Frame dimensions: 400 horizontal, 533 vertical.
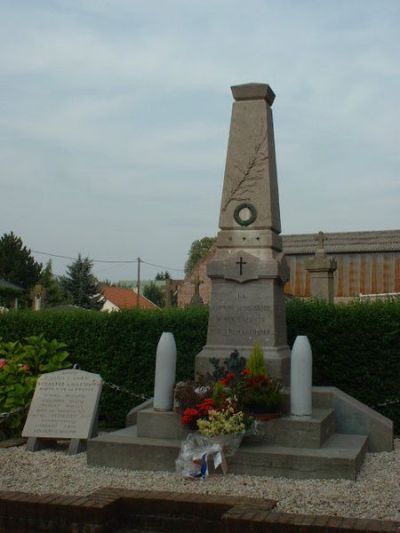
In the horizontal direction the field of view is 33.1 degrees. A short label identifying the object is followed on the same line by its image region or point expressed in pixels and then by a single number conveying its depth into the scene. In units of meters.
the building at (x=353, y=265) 30.09
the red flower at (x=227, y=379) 7.43
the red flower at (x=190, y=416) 7.03
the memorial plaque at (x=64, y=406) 8.21
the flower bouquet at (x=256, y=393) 7.19
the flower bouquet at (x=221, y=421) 6.70
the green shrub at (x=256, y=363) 7.70
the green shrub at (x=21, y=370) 9.49
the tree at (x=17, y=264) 49.50
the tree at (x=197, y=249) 56.28
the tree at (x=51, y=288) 45.05
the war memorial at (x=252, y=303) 7.44
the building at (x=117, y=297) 61.76
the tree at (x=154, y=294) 75.16
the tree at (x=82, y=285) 44.03
